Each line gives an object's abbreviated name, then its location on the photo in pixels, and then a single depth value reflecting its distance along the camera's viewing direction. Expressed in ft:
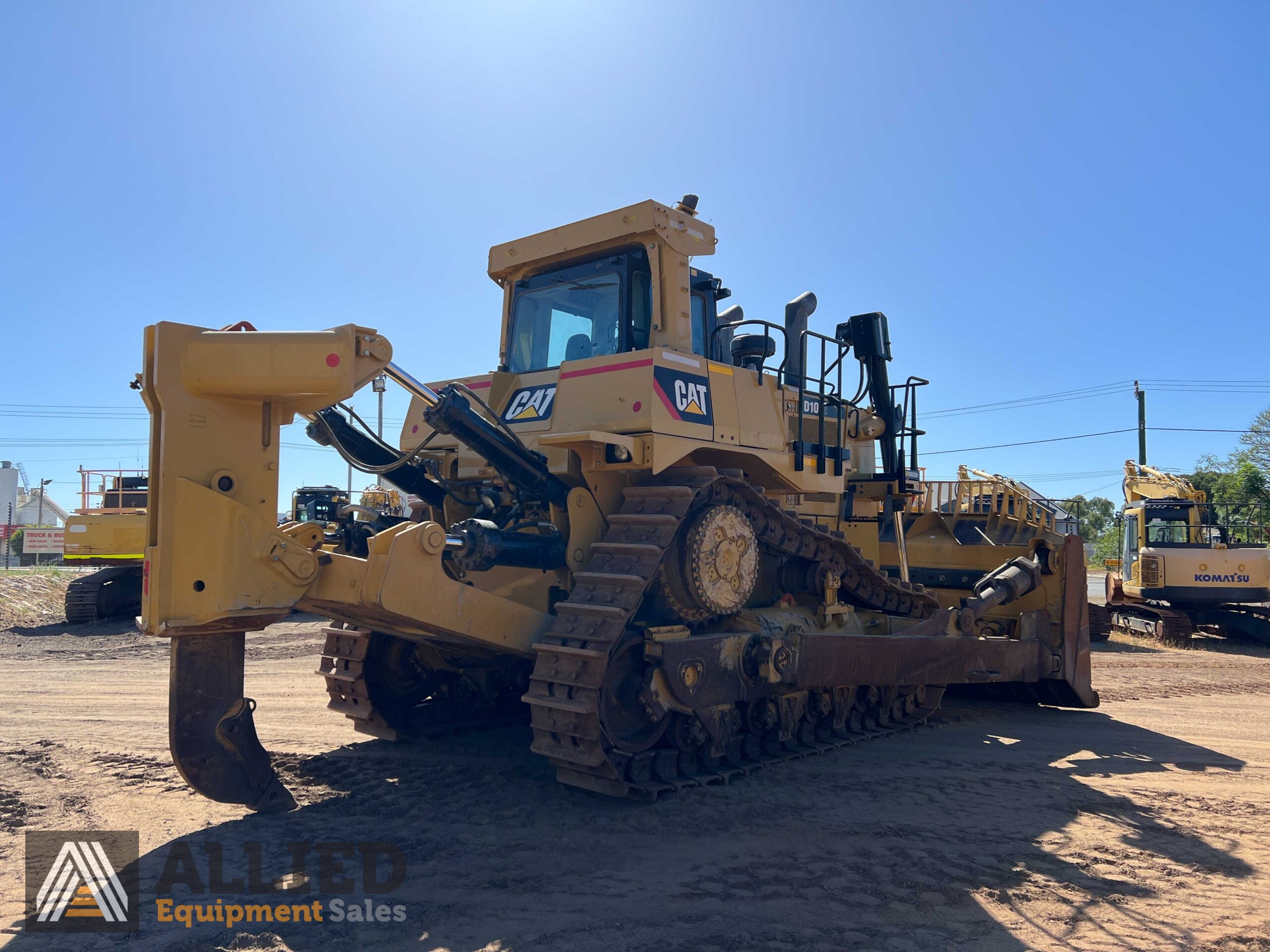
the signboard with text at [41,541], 120.47
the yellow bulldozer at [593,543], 15.29
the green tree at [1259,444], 131.33
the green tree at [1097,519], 200.74
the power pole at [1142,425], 119.75
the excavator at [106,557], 55.31
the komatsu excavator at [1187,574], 53.42
